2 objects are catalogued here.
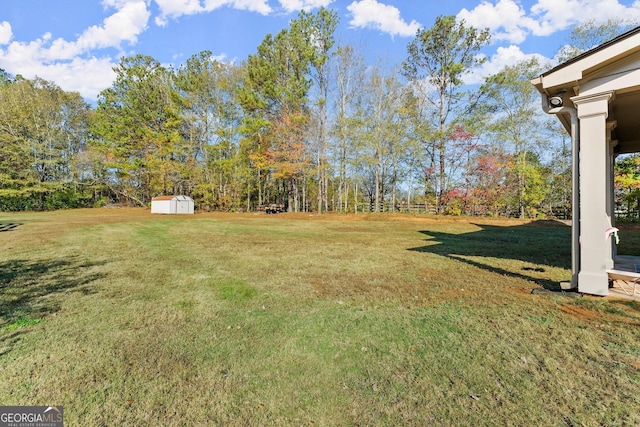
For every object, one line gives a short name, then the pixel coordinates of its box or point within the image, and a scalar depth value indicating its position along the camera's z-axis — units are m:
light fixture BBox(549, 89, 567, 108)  3.81
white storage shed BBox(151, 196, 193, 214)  25.41
